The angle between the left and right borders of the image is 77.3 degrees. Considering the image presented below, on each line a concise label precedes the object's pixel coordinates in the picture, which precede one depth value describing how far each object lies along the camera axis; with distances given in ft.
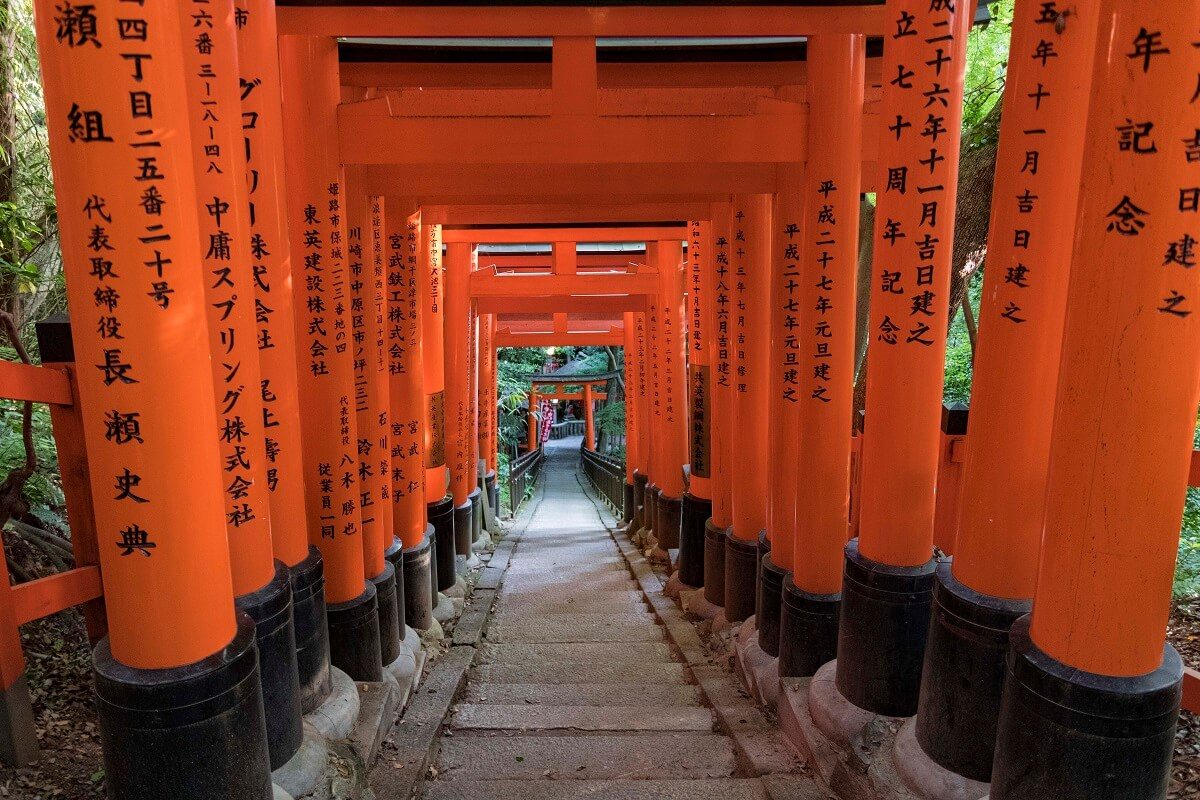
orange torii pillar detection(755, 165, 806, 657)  14.33
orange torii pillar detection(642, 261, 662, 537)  32.07
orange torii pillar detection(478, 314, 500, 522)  41.73
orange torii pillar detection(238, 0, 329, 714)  10.47
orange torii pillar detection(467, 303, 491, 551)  33.24
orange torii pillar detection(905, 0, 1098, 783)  8.38
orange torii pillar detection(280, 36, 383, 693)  12.84
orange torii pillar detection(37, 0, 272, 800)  6.63
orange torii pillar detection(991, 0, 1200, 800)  6.30
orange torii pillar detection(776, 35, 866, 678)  12.96
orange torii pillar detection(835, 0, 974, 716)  10.17
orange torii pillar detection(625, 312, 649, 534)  38.34
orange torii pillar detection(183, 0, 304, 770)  9.09
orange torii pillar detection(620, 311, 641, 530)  43.34
